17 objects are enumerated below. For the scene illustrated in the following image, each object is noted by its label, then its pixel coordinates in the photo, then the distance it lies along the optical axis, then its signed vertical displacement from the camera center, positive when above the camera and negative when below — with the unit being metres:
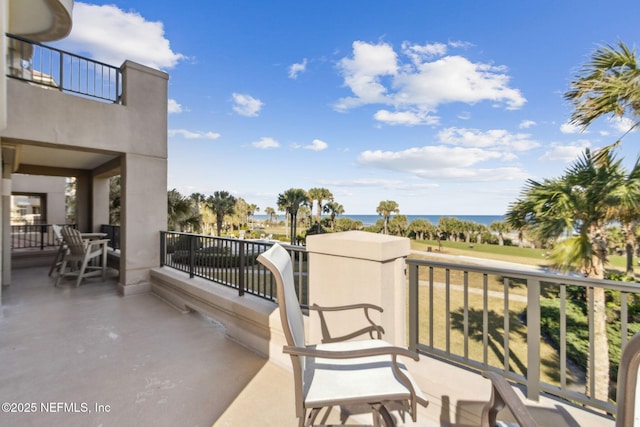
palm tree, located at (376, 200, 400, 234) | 33.19 +1.02
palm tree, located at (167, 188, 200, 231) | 11.48 +0.25
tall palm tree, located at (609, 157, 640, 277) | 4.38 +0.26
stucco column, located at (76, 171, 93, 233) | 7.91 +0.42
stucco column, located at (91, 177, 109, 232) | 7.88 +0.37
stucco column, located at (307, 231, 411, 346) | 1.82 -0.43
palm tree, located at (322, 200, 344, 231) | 32.25 +0.85
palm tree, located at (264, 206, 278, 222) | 57.25 +1.07
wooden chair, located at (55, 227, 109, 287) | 5.28 -0.72
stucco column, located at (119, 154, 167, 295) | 4.84 -0.04
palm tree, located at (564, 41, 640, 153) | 4.72 +2.36
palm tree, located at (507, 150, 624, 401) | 4.75 +0.00
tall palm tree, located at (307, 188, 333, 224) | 29.86 +2.31
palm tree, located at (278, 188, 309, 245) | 27.73 +1.54
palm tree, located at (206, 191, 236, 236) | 21.11 +0.94
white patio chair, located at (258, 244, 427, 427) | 1.22 -0.83
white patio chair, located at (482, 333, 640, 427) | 0.73 -0.50
